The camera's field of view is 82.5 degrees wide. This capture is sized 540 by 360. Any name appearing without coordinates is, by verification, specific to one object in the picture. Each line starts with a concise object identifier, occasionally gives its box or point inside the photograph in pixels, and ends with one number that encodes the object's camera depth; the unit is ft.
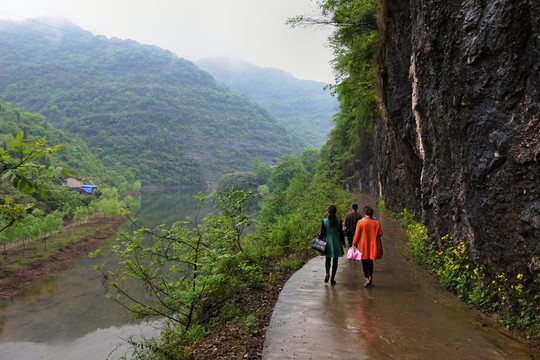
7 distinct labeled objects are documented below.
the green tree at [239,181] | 291.17
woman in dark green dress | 21.15
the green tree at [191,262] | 16.88
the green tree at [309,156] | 250.78
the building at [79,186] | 206.40
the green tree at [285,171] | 190.08
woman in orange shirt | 20.42
